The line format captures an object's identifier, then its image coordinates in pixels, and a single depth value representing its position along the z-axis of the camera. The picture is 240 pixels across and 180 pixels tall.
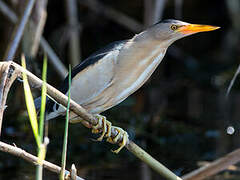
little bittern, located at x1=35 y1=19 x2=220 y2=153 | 5.64
